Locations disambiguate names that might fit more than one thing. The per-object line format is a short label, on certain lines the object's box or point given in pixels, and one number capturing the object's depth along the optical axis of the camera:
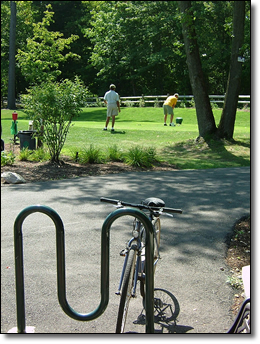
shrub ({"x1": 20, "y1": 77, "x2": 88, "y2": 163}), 11.52
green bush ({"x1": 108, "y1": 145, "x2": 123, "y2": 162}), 12.52
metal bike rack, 1.91
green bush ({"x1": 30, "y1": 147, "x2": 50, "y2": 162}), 12.14
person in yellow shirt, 21.61
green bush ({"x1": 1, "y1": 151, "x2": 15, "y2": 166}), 11.41
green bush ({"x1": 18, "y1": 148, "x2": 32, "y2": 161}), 12.29
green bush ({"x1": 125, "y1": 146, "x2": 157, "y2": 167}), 11.94
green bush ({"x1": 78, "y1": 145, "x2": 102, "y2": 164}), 12.12
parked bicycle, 3.42
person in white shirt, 17.23
